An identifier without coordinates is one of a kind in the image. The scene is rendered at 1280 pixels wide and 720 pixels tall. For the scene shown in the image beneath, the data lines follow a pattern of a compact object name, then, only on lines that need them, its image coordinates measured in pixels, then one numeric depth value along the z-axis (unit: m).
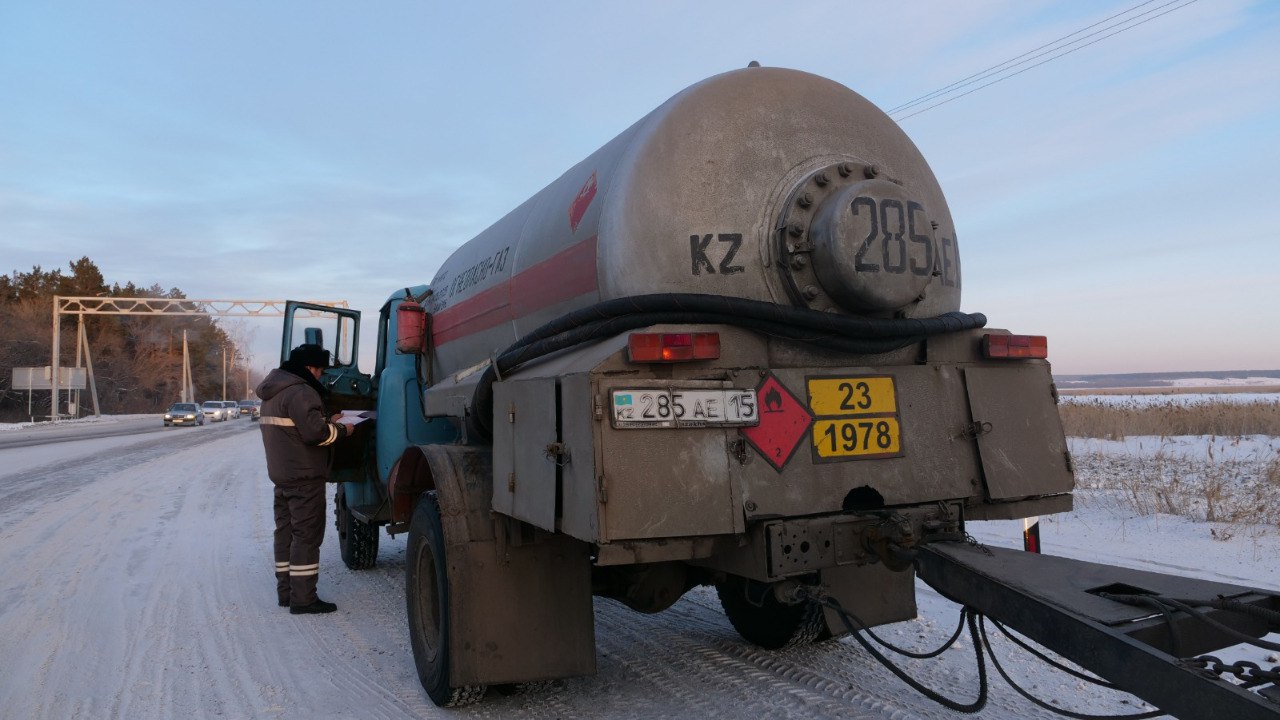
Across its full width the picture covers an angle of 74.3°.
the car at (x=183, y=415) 40.50
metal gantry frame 44.72
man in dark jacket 6.01
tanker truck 3.05
